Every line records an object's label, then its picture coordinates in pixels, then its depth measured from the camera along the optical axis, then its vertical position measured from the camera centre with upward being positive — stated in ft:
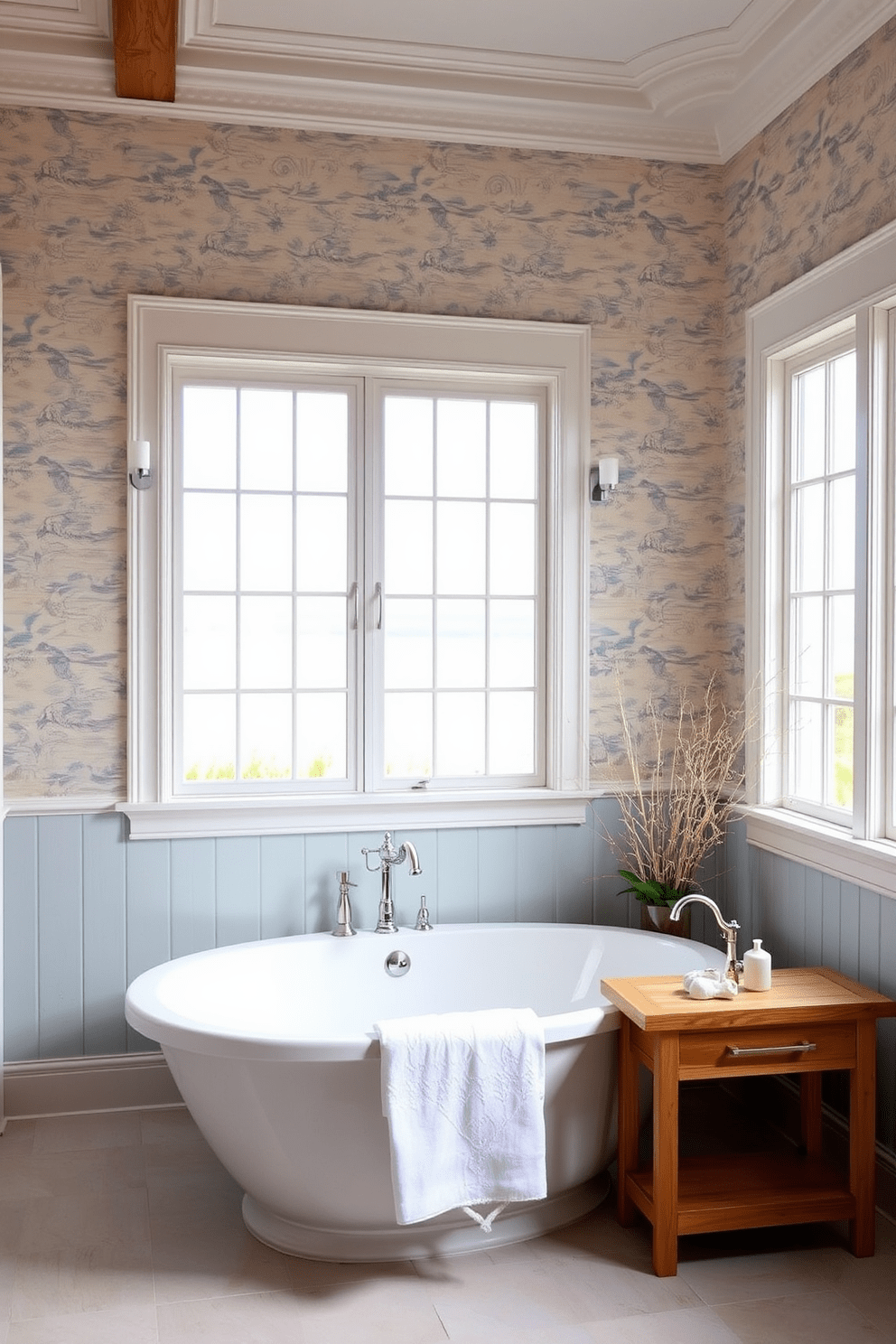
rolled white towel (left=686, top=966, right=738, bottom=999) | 8.20 -2.52
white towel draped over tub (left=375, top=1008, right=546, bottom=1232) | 7.54 -3.18
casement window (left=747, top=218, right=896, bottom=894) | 9.11 +0.74
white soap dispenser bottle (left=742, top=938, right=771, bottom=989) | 8.36 -2.43
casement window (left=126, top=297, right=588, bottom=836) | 10.77 +0.77
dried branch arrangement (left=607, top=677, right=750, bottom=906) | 11.29 -1.48
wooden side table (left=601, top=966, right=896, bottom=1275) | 7.89 -3.06
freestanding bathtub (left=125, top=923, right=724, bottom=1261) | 7.66 -3.28
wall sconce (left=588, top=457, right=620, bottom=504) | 11.32 +1.71
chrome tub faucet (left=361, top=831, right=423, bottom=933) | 10.75 -2.30
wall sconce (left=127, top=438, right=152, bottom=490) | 10.37 +1.76
